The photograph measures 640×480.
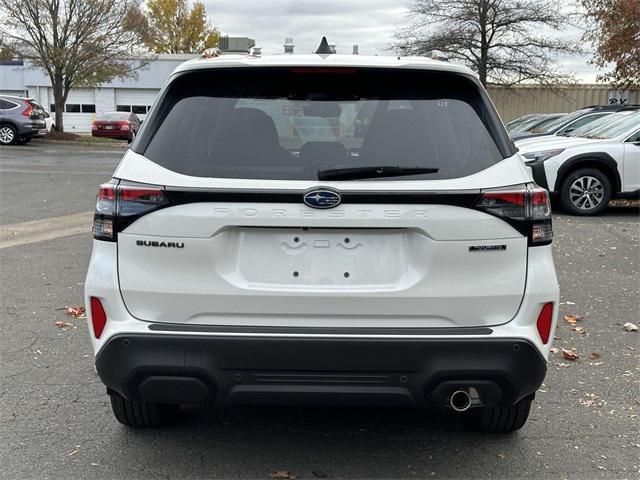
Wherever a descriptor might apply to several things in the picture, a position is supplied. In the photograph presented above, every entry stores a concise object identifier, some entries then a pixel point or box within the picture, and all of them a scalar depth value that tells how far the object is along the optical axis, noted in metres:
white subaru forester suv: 2.72
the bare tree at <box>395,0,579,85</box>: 30.36
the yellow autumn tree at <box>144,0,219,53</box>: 55.31
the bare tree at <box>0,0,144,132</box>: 26.86
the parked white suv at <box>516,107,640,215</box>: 10.51
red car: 32.03
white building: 49.62
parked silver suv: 25.28
